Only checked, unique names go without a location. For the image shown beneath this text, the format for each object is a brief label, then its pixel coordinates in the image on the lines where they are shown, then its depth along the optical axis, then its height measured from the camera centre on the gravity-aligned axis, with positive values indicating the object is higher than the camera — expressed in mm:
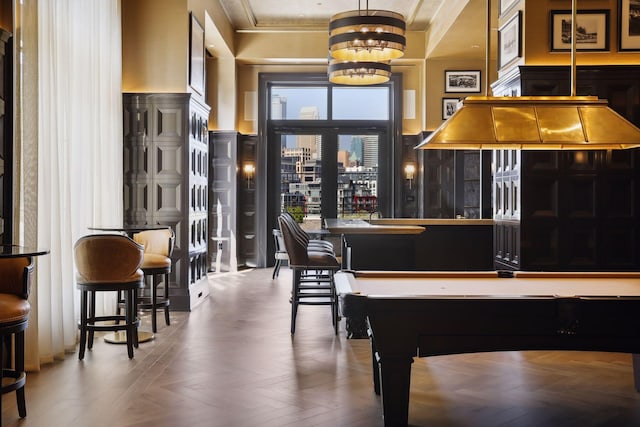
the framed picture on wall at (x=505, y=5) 6731 +2095
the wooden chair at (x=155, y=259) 6355 -620
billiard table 3223 -652
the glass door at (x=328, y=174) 12797 +481
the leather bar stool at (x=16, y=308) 3586 -632
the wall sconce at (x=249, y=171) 12438 +524
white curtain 5281 +504
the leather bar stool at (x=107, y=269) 5262 -597
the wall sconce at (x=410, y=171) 12250 +517
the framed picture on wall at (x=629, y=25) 6285 +1715
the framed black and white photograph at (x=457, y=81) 12031 +2213
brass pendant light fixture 3736 +441
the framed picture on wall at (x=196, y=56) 7996 +1867
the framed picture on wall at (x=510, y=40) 6426 +1662
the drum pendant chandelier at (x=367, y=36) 6166 +1589
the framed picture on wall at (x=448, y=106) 12023 +1740
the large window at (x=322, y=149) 12602 +985
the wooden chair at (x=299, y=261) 6172 -625
